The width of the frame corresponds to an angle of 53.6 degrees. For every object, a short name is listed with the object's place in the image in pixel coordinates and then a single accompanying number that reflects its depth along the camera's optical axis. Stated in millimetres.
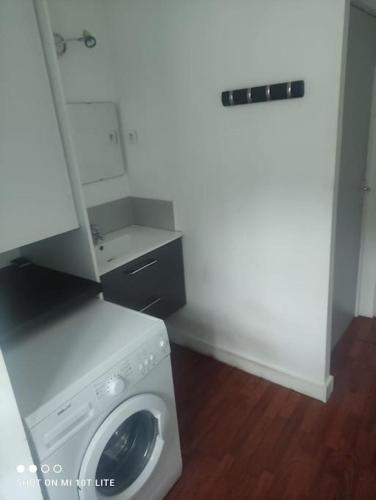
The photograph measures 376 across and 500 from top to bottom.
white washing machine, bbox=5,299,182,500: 1120
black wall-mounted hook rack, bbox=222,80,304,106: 1607
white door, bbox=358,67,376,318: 2396
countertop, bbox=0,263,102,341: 1430
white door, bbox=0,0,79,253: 1293
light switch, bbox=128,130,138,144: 2327
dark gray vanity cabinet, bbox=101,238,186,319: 1938
